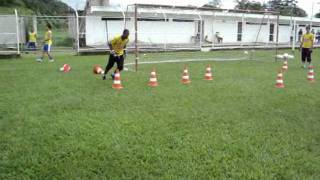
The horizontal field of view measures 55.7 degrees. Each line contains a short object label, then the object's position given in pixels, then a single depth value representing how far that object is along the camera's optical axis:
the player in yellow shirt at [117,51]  9.14
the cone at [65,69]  11.03
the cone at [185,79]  8.94
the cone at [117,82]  8.01
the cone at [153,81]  8.44
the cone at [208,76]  9.56
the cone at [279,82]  8.61
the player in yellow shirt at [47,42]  14.21
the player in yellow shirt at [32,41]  18.10
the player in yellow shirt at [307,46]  12.86
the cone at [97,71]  10.48
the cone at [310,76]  9.65
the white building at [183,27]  21.30
